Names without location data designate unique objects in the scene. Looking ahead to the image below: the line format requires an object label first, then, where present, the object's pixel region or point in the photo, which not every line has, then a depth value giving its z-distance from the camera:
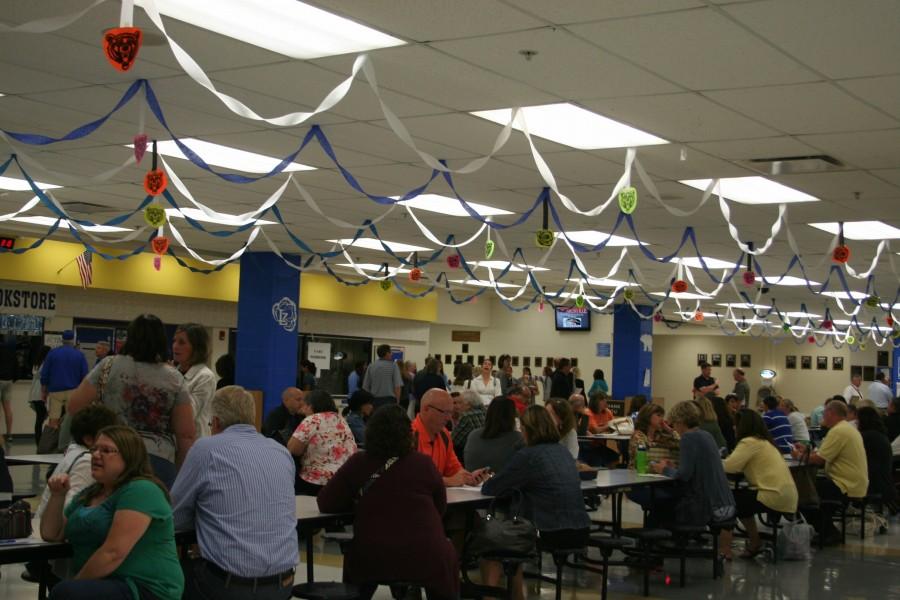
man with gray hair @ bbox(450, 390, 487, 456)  8.51
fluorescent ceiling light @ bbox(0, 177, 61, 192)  11.27
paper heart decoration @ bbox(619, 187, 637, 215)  7.98
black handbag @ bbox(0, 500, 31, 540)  4.09
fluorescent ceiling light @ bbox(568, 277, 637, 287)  17.14
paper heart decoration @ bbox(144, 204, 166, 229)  8.74
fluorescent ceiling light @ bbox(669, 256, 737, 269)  15.50
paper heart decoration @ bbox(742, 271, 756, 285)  12.35
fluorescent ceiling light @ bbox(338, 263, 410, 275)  18.75
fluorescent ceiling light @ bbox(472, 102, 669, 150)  7.09
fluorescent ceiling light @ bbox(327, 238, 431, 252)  14.75
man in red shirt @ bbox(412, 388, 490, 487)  6.58
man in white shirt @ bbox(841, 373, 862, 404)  21.53
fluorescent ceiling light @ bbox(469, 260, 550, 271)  17.14
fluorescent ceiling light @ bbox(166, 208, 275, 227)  12.55
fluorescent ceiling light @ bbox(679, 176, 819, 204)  9.31
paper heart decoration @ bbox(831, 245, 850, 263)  10.74
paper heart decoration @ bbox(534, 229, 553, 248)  9.08
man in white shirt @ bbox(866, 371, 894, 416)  18.98
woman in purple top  4.77
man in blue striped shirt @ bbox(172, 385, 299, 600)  4.18
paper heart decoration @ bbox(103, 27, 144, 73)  4.21
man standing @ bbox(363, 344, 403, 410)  14.64
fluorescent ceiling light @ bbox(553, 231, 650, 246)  13.40
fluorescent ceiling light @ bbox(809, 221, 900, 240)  11.50
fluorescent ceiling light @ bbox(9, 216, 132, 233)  14.02
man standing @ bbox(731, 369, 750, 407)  19.22
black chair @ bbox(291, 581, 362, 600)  4.62
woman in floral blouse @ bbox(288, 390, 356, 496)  7.10
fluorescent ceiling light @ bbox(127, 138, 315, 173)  8.73
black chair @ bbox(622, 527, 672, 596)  7.39
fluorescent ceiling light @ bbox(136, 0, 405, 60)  5.20
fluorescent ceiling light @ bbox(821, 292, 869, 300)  19.42
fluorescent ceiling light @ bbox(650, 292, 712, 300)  21.06
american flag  16.73
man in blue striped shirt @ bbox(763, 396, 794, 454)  11.25
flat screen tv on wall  28.01
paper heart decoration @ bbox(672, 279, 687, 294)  13.66
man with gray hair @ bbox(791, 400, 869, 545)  9.79
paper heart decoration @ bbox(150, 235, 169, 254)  10.97
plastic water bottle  8.19
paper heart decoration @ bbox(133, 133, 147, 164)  6.79
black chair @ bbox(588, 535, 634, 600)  6.77
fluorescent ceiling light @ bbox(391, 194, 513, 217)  10.98
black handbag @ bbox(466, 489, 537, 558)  6.00
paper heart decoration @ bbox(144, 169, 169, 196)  7.28
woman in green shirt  3.74
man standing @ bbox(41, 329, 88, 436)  13.34
